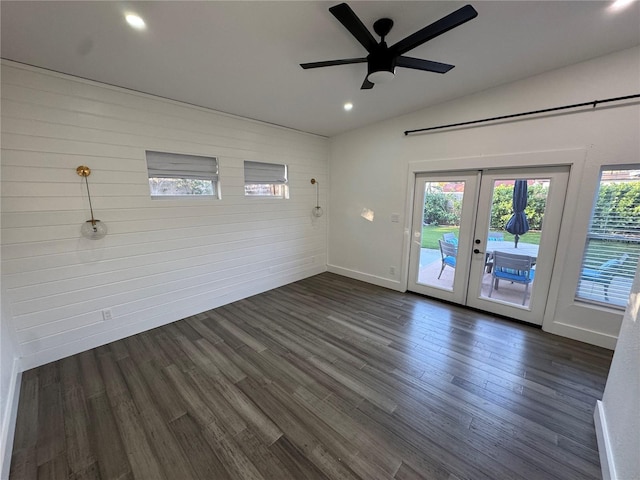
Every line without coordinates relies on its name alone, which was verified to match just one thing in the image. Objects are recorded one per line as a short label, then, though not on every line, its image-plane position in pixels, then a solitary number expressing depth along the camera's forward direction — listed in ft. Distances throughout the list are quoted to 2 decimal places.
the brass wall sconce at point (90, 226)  8.12
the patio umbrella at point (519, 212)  10.12
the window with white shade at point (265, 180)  12.87
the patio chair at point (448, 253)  12.28
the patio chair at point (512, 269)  10.32
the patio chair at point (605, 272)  8.54
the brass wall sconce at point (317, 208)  16.39
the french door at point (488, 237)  9.77
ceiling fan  4.93
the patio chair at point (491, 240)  10.84
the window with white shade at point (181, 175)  9.91
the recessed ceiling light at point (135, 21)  5.64
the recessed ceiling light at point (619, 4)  5.80
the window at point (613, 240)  8.14
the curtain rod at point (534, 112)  7.86
